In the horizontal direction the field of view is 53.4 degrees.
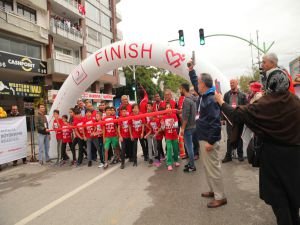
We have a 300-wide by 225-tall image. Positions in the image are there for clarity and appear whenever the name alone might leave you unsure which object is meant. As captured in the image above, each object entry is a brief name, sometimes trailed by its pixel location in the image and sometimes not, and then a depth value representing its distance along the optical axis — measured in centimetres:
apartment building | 2109
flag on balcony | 3063
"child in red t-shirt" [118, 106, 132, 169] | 791
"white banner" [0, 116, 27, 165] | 863
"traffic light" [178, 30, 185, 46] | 1966
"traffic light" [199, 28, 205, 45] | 1936
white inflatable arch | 844
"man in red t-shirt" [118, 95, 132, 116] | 835
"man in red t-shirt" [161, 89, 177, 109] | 761
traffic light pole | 1842
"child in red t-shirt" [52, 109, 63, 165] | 916
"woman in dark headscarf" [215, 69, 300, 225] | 297
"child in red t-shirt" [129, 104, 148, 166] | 790
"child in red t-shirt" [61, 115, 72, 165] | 894
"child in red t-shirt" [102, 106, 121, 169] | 805
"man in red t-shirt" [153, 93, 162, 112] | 793
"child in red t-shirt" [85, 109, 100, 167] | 832
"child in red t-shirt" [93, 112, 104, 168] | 820
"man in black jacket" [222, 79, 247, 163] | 736
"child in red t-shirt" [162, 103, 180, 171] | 718
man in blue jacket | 437
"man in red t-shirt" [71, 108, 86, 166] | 852
